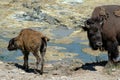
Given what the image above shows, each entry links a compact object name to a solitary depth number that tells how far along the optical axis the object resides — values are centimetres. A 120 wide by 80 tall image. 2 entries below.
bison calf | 1342
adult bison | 1424
